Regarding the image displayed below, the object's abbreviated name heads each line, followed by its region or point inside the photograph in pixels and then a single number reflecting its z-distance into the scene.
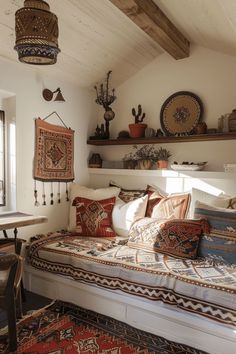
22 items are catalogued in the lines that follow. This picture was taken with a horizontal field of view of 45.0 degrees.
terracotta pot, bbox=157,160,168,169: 3.11
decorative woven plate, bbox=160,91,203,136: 3.00
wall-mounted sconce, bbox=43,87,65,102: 2.95
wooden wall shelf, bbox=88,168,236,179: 2.75
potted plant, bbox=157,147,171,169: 3.12
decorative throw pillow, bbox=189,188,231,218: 2.65
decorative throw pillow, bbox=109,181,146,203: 3.12
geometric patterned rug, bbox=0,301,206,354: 1.86
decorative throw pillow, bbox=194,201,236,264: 2.14
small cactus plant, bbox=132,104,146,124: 3.29
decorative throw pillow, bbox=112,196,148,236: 2.89
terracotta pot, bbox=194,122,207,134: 2.87
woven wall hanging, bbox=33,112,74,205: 2.91
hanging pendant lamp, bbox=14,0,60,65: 1.58
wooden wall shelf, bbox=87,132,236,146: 2.75
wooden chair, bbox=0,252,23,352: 1.74
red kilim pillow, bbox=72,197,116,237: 2.91
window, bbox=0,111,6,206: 2.75
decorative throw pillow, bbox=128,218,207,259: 2.27
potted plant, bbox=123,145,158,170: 3.23
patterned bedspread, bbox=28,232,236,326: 1.79
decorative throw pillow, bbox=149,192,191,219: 2.74
